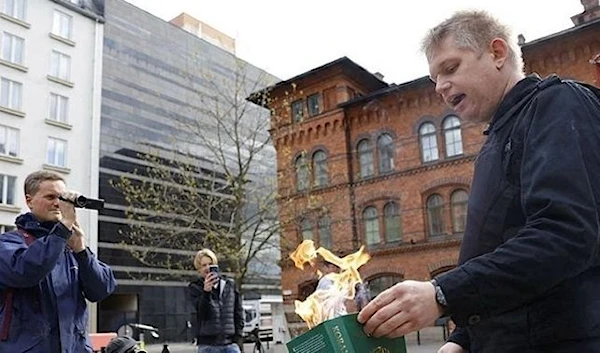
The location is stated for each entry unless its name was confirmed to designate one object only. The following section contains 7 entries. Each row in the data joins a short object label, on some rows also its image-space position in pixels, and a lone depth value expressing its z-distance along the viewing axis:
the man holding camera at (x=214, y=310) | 7.13
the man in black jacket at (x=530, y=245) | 1.37
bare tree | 20.59
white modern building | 33.59
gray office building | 46.34
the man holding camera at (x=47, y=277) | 3.39
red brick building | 24.77
